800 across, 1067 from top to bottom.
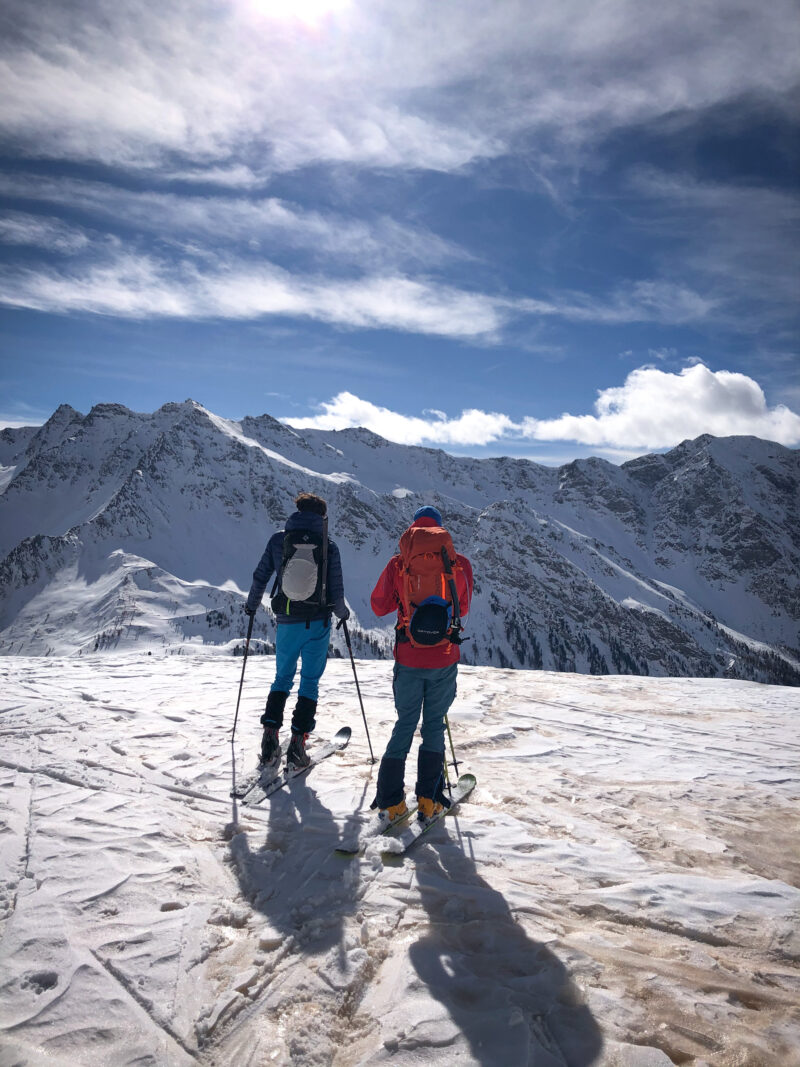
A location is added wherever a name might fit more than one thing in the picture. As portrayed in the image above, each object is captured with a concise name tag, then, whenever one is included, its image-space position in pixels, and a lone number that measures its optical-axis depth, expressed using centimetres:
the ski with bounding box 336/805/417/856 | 445
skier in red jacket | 505
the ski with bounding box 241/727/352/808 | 543
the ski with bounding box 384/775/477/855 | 453
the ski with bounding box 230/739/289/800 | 550
